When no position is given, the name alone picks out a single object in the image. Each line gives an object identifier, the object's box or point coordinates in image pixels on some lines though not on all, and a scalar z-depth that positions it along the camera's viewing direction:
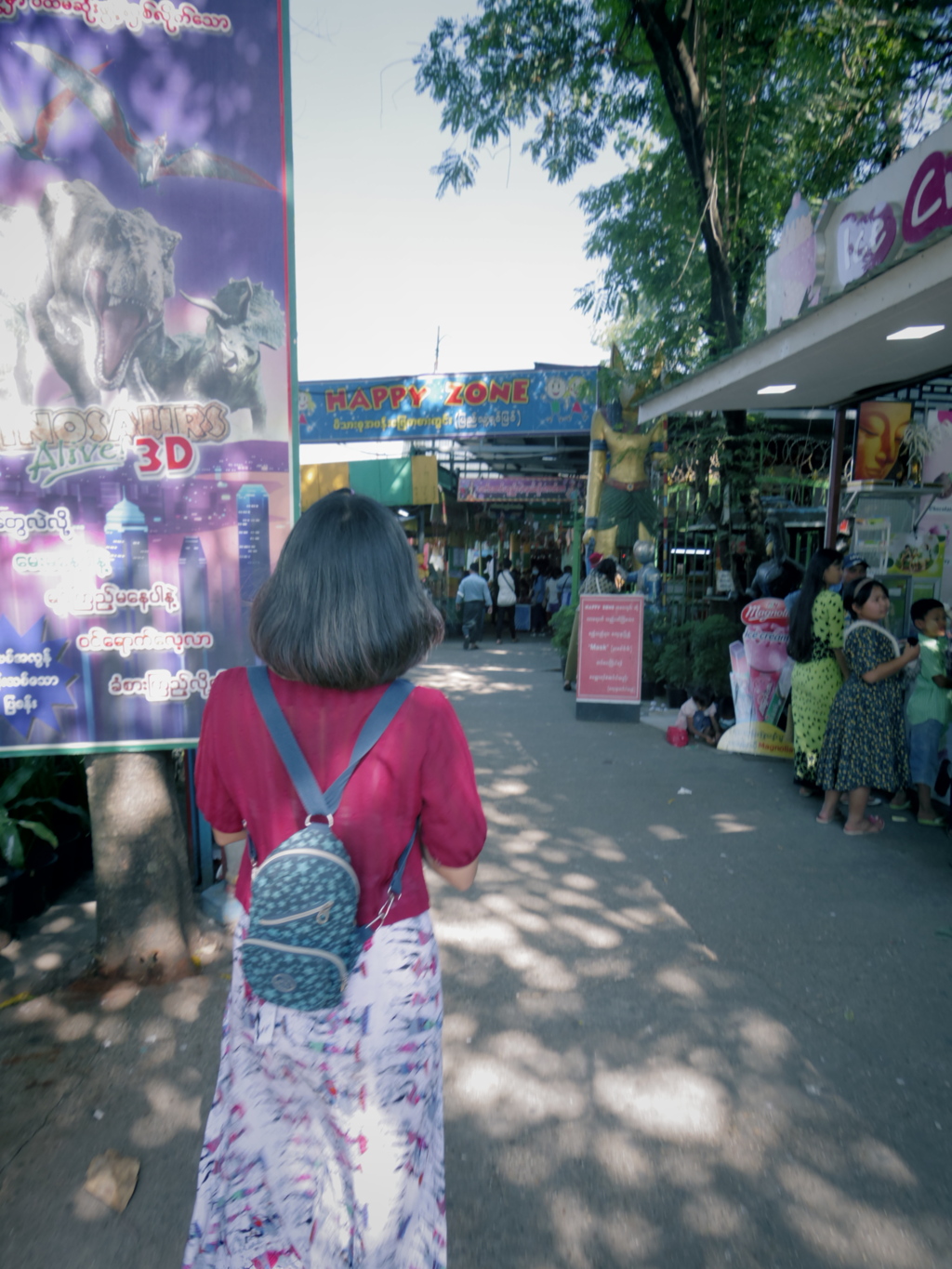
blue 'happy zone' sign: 14.09
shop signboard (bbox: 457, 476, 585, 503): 15.77
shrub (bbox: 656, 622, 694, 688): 8.95
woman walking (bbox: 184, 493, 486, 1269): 1.51
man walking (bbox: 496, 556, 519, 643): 16.91
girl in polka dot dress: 4.86
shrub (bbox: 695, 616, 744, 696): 8.44
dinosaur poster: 2.82
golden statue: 10.56
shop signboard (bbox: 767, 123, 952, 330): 4.76
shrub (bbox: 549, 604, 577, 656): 11.91
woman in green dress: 5.41
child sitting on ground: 7.64
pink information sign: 8.38
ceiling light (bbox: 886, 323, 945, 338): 4.88
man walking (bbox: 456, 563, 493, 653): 15.12
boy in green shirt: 5.12
